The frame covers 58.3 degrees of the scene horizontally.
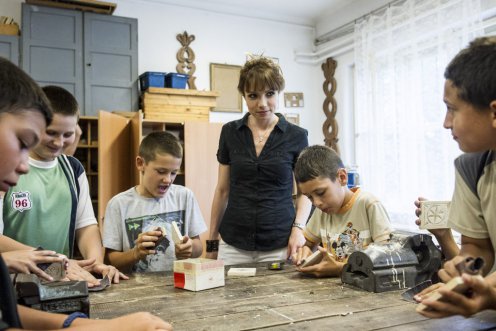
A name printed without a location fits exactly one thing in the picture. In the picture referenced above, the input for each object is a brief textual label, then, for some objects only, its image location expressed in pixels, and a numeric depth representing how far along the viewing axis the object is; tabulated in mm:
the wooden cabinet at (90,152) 4461
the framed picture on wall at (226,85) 5305
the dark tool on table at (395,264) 1428
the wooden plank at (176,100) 4586
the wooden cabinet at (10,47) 4164
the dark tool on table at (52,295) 1096
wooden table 1087
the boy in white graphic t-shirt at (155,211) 2025
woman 2164
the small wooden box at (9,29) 4189
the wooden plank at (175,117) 4582
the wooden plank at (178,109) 4598
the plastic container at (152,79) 4562
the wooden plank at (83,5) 4297
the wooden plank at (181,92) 4551
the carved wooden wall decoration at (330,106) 5551
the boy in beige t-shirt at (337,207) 1810
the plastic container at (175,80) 4703
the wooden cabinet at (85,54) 4262
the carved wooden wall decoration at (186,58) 5129
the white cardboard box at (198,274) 1451
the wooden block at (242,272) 1687
